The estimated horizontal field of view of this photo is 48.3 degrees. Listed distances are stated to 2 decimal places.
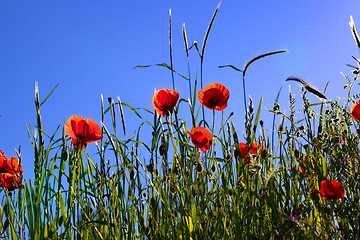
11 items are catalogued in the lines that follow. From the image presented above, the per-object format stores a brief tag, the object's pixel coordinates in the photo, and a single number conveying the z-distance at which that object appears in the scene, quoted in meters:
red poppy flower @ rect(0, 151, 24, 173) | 2.07
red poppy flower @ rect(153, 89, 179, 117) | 1.90
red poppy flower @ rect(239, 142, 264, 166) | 2.14
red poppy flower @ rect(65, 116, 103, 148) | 1.81
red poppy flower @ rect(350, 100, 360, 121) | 2.20
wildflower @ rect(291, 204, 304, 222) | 1.39
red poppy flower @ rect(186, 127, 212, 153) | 1.90
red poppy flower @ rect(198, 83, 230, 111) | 2.05
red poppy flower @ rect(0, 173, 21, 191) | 2.09
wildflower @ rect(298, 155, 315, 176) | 2.15
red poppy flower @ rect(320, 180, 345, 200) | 1.73
